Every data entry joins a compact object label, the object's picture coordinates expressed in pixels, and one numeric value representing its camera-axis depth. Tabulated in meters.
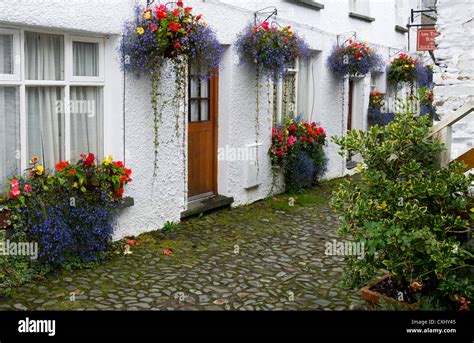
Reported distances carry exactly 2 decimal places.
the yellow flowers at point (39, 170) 6.03
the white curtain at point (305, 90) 11.54
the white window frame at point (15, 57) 5.98
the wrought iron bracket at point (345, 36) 12.33
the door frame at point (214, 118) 9.15
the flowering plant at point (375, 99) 14.44
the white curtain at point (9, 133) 6.02
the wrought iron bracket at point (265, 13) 9.52
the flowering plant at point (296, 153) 10.34
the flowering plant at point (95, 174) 6.35
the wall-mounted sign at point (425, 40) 14.89
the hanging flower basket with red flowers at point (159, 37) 6.92
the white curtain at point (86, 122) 6.82
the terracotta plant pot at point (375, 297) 4.56
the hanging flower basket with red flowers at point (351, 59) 11.88
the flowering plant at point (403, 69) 14.76
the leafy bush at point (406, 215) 4.51
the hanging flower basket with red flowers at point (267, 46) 9.01
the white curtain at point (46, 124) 6.34
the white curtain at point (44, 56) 6.23
